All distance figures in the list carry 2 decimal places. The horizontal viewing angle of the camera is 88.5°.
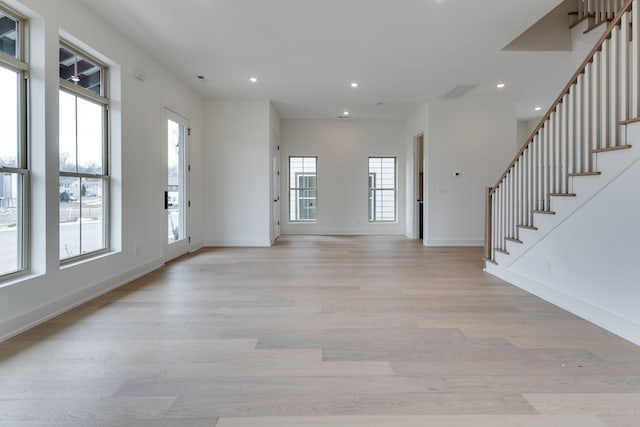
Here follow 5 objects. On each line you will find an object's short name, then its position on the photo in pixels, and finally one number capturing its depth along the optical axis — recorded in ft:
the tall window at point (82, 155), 10.52
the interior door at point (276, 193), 25.04
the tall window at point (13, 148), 8.47
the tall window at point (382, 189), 29.25
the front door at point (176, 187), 16.96
